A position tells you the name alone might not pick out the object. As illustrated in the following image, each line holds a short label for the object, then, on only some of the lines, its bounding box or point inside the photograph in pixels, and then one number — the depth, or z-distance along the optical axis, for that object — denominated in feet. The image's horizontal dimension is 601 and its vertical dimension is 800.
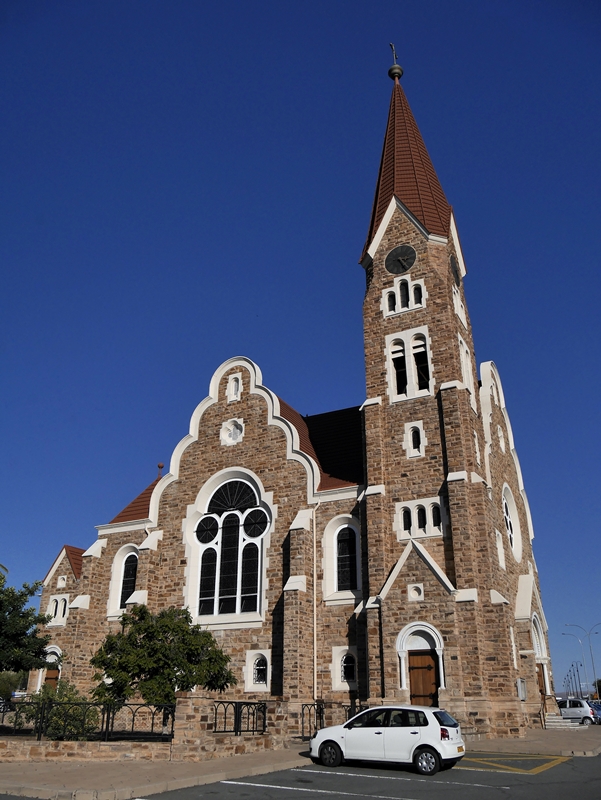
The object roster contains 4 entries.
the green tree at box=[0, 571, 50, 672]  73.97
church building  73.05
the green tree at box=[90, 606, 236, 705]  64.80
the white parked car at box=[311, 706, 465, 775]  46.06
